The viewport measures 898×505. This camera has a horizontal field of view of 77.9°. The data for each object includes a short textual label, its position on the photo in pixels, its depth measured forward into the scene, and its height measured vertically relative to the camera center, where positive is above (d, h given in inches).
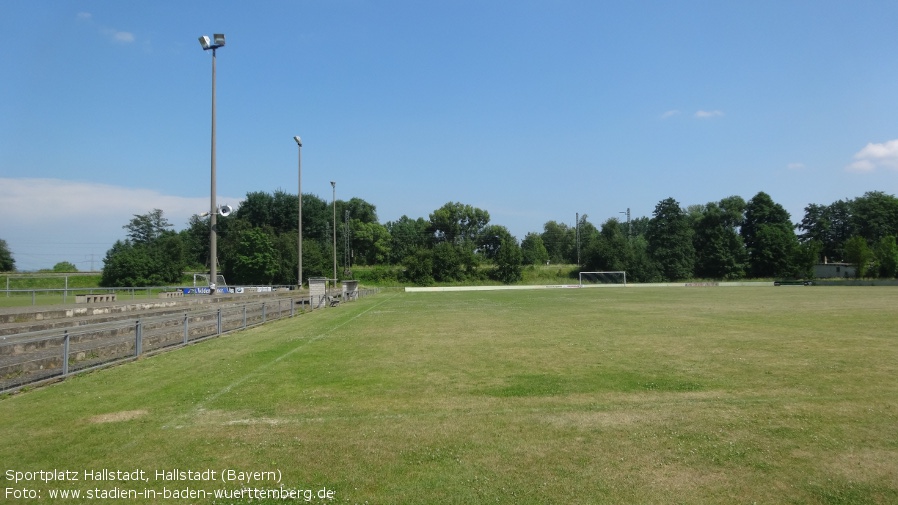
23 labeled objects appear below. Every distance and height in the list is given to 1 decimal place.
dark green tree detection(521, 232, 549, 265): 5265.8 +237.7
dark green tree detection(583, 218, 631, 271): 4156.0 +129.2
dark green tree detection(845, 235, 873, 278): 3572.8 +87.7
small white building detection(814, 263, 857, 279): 3806.6 -18.3
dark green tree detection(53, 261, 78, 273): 3253.0 +77.3
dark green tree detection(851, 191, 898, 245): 4315.9 +395.4
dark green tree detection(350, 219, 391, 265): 4798.2 +277.7
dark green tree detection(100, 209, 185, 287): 2778.1 +63.4
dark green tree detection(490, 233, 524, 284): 3996.1 +62.4
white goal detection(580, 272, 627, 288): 3897.6 -55.3
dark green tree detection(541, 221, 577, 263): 5598.9 +312.2
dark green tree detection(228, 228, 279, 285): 3191.4 +95.7
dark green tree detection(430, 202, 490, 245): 5128.0 +475.7
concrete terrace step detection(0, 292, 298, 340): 593.4 -48.3
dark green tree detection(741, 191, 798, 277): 4025.6 +231.1
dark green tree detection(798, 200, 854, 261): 4643.2 +346.3
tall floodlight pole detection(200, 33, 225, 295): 862.5 +101.0
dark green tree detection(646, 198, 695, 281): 4266.7 +201.4
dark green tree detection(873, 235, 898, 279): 3499.0 +57.1
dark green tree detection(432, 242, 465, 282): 3924.7 +67.7
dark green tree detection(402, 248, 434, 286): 3818.9 +35.1
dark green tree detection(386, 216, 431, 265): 4940.9 +361.6
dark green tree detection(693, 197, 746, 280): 4197.8 +215.0
